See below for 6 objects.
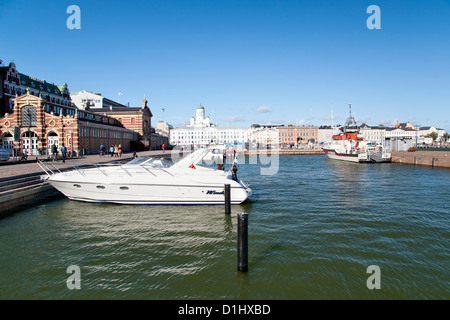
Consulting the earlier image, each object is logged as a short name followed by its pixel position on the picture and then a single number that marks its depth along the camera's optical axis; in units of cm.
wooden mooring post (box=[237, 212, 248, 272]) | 796
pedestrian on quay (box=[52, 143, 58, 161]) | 2874
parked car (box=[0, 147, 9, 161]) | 2672
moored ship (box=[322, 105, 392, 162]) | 5003
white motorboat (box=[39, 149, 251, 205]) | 1524
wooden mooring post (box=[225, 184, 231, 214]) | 1413
